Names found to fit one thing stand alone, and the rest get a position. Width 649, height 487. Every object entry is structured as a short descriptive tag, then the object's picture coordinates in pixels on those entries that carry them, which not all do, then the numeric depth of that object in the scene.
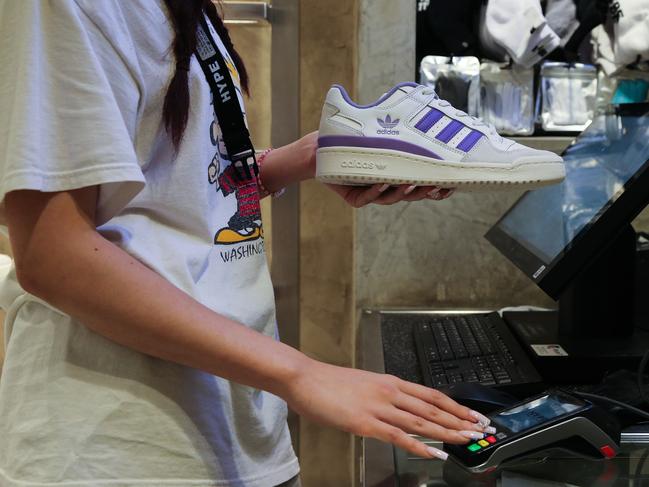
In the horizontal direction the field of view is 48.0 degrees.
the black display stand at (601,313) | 1.17
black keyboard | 1.05
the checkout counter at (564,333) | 0.79
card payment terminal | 0.73
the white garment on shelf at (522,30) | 1.76
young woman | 0.55
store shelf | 1.63
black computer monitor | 1.00
